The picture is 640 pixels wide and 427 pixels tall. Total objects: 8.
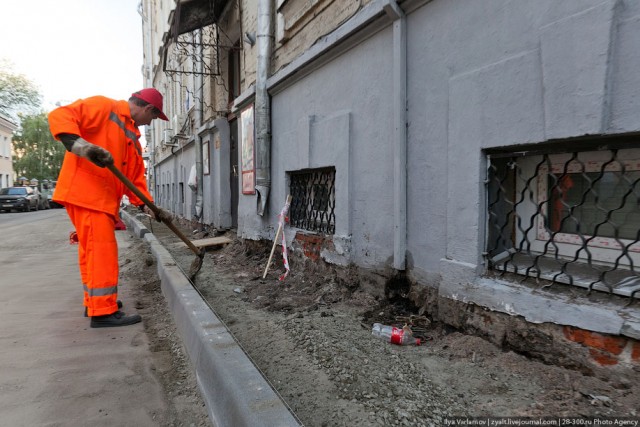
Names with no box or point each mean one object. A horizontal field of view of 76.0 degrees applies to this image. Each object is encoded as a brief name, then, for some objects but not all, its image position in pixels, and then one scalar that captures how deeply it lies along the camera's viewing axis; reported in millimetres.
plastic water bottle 2713
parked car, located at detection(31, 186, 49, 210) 30522
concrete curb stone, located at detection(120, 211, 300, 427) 1737
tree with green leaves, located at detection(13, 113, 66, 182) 47312
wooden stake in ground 4932
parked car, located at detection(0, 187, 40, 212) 25578
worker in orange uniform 3414
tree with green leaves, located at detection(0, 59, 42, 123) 38312
